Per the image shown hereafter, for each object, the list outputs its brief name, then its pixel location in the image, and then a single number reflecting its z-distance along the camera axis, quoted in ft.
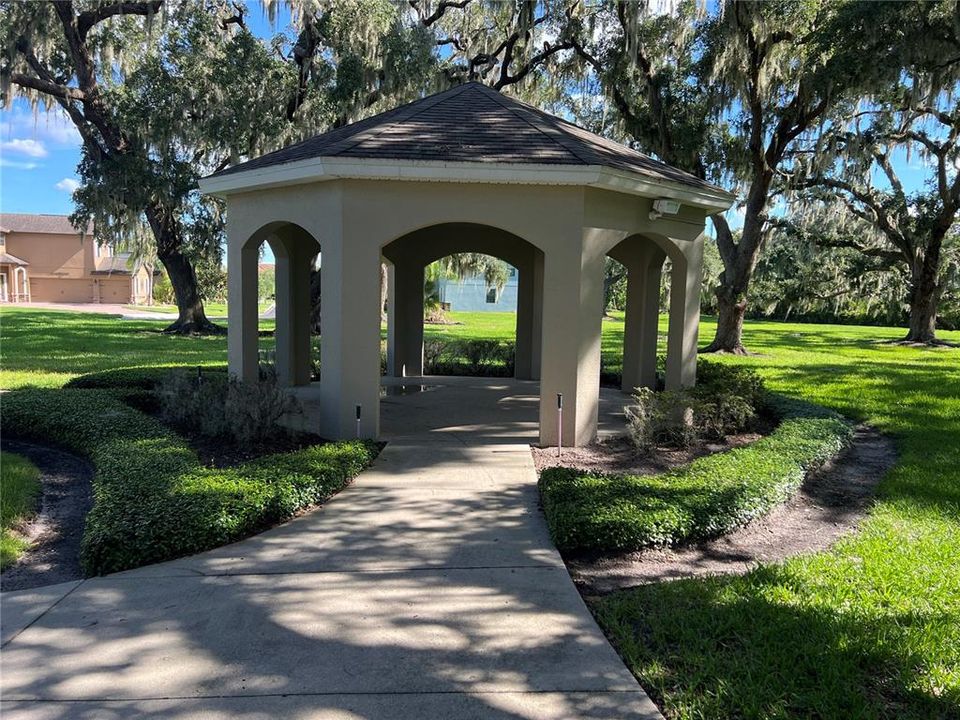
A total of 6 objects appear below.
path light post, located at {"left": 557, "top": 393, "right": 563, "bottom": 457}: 24.91
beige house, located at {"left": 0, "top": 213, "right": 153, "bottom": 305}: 184.03
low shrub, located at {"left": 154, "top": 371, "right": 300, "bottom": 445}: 25.23
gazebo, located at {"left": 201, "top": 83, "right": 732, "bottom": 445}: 23.98
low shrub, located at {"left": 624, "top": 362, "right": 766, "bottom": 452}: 26.05
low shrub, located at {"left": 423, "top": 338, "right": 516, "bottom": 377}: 46.55
